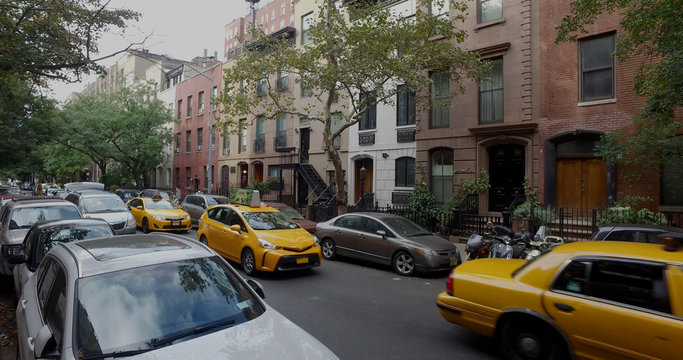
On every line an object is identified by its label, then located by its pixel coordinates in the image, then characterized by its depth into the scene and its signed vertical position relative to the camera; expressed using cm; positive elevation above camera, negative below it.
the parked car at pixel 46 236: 547 -90
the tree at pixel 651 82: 816 +231
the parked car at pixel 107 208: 1227 -99
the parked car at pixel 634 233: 651 -86
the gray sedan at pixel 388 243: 891 -154
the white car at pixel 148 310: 269 -105
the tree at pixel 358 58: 1266 +437
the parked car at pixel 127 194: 2288 -88
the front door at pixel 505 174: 1484 +31
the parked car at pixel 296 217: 1335 -136
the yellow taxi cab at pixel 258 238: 824 -135
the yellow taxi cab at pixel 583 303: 352 -125
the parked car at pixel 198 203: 1744 -109
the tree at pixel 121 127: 2978 +411
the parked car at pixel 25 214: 768 -81
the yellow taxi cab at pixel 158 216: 1526 -147
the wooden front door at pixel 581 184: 1281 -5
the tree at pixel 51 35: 916 +366
